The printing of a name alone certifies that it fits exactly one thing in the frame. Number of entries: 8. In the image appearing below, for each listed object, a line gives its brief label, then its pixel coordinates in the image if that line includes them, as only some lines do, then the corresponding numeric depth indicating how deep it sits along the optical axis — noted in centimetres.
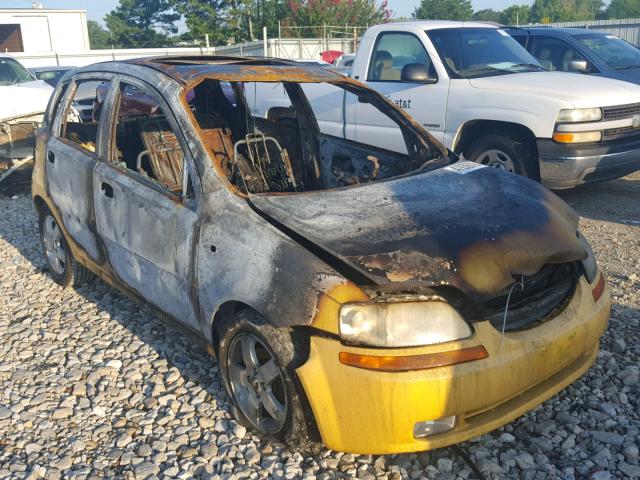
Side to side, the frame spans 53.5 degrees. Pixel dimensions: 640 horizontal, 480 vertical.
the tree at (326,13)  3484
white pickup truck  625
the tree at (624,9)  7269
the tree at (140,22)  5791
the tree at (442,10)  6710
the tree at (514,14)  7293
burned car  253
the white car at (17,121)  823
